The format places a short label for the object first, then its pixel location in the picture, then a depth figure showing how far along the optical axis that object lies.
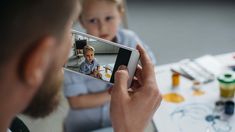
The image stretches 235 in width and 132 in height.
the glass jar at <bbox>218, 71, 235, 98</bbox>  1.38
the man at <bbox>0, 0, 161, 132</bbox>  0.60
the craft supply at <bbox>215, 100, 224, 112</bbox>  1.34
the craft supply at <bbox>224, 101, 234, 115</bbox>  1.31
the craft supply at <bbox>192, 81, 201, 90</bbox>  1.47
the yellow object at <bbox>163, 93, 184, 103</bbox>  1.41
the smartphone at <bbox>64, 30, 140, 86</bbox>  1.05
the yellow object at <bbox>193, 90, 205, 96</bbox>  1.44
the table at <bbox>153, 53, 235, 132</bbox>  1.26
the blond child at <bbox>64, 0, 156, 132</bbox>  1.48
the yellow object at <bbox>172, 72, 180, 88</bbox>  1.50
